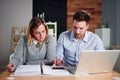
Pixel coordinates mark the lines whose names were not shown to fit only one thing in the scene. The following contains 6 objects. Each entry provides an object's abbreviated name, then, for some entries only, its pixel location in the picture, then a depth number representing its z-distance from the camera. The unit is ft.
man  7.68
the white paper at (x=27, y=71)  5.49
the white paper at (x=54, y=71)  5.59
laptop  5.38
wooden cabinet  18.31
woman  7.54
